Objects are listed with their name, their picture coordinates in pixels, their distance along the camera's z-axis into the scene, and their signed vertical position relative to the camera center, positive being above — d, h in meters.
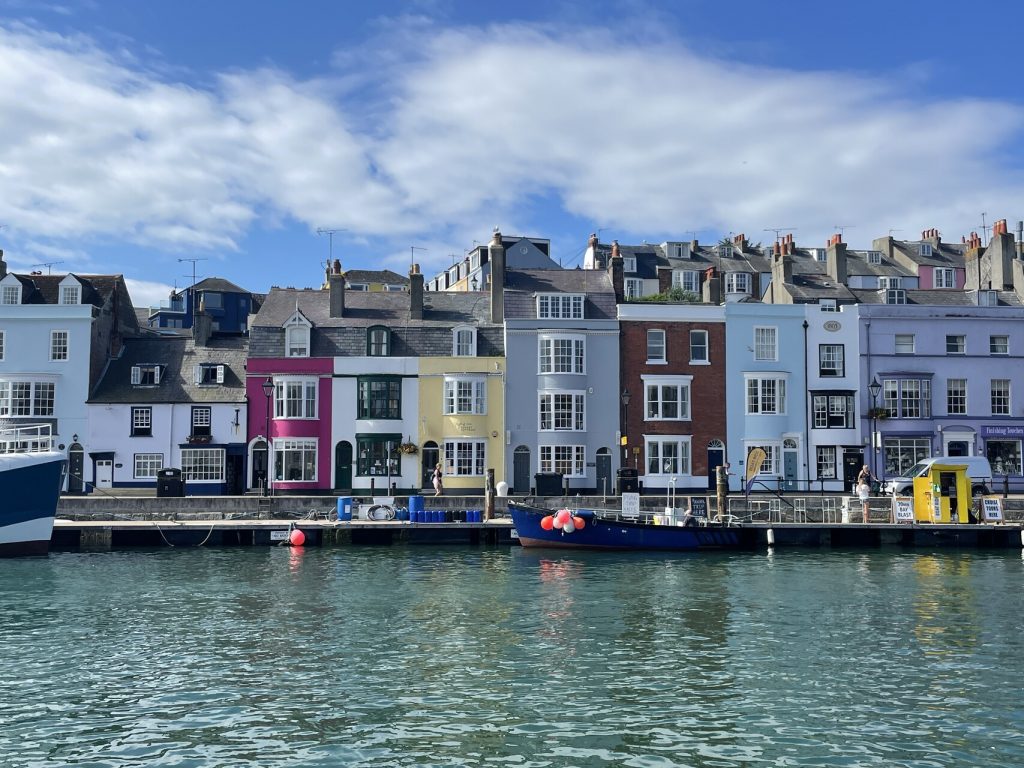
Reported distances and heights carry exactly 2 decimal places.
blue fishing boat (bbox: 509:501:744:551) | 43.00 -3.42
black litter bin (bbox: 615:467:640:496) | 55.75 -1.51
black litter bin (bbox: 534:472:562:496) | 54.53 -1.63
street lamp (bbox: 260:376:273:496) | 55.82 +3.26
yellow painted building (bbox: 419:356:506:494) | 56.75 +2.09
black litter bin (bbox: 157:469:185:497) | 53.03 -1.66
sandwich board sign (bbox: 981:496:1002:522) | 47.09 -2.71
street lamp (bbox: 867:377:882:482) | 57.81 +2.74
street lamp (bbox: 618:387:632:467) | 56.59 +2.43
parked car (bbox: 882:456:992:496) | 47.09 -1.05
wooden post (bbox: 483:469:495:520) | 47.59 -2.37
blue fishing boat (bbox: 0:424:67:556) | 40.41 -1.82
